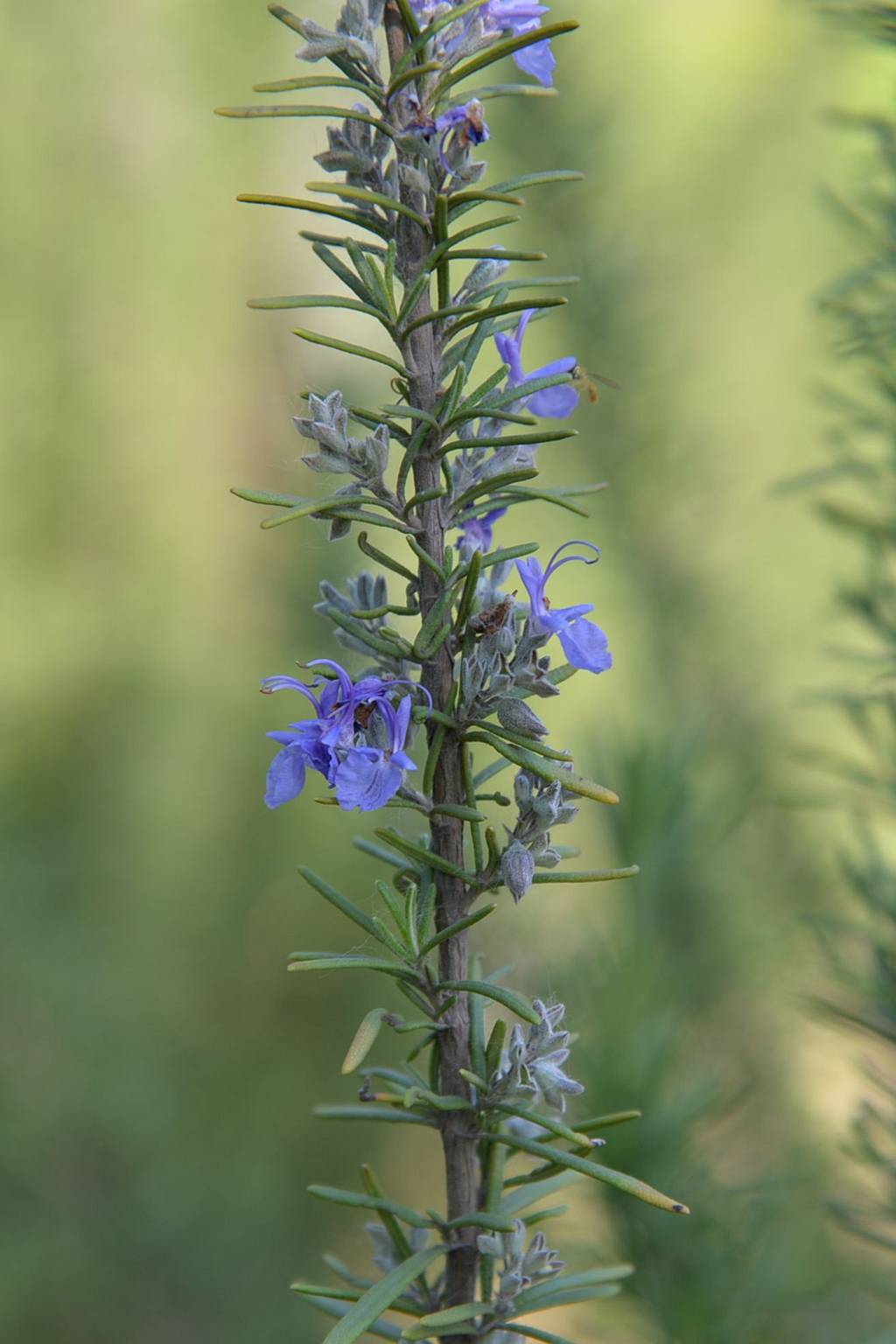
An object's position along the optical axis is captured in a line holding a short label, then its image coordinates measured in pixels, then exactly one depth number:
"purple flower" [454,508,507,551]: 0.68
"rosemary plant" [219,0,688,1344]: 0.66
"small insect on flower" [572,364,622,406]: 0.68
